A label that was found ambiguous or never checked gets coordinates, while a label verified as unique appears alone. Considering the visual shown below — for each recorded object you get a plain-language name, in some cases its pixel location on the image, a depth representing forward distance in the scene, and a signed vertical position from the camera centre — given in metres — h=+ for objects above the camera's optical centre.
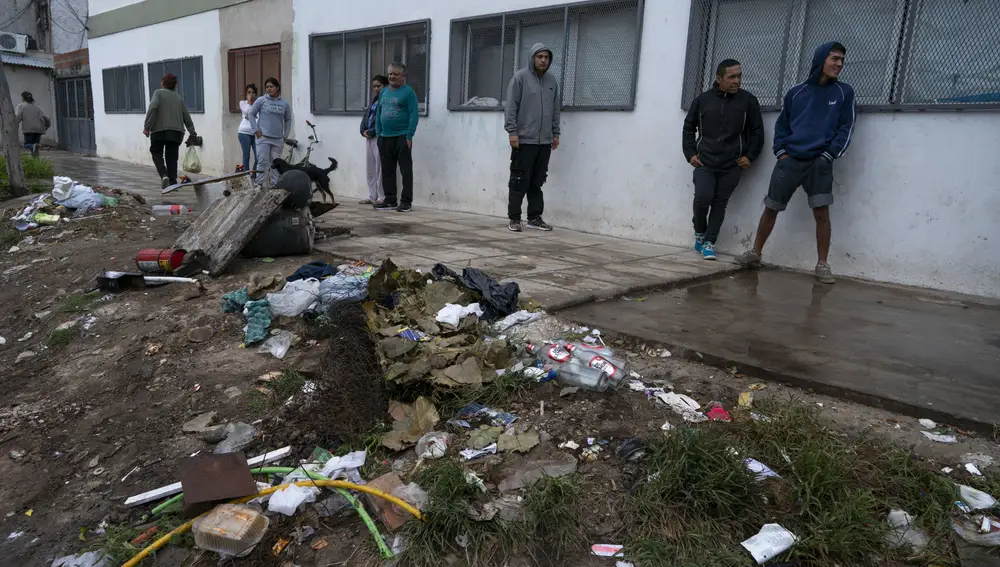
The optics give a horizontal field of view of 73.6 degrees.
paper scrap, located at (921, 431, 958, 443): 2.51 -1.00
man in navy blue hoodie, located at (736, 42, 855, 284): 5.07 +0.18
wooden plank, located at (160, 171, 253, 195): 6.00 -0.42
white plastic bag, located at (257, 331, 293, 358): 3.61 -1.14
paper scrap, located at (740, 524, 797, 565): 1.97 -1.13
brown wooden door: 11.40 +1.11
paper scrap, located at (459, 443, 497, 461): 2.48 -1.13
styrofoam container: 2.15 -1.27
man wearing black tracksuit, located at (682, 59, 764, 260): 5.73 +0.12
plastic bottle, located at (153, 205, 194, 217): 7.41 -0.91
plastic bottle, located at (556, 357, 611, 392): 2.91 -0.99
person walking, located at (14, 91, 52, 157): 13.91 +0.00
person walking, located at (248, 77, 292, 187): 8.96 +0.15
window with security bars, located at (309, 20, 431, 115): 9.11 +1.10
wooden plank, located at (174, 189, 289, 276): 4.86 -0.72
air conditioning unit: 20.23 +2.30
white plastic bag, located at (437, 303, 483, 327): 3.59 -0.92
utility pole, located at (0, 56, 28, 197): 8.40 -0.32
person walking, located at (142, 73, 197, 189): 8.69 +0.06
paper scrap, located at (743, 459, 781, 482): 2.25 -1.04
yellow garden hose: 2.14 -1.22
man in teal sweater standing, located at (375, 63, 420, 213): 8.08 +0.20
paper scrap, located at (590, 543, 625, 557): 2.05 -1.21
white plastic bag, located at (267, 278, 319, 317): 3.92 -0.96
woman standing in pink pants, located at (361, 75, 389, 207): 8.72 -0.17
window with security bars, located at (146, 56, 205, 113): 13.20 +0.98
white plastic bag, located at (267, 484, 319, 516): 2.30 -1.24
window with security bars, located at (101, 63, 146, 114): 15.48 +0.82
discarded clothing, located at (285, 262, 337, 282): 4.41 -0.89
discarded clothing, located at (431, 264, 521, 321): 3.78 -0.84
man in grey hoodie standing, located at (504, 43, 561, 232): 6.79 +0.23
